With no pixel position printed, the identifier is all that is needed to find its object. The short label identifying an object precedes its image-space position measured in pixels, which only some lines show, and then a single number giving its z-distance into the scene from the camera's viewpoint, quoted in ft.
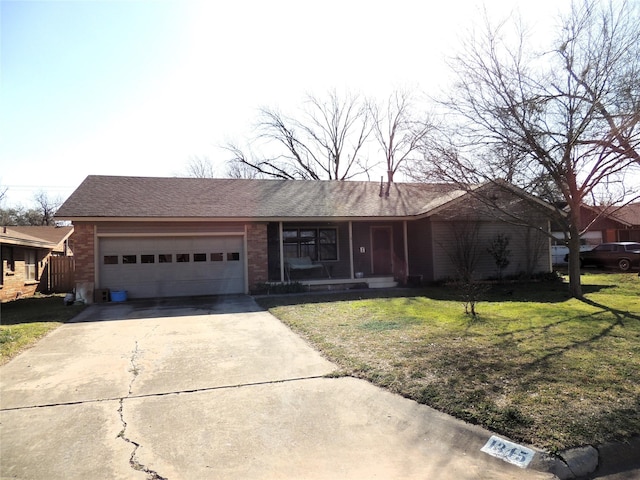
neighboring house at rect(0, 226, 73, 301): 45.78
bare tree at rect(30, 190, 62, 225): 164.35
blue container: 43.47
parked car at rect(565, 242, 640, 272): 67.15
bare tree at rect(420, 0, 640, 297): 30.71
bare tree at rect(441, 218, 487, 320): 52.54
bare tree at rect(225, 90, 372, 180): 117.80
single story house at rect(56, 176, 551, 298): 44.50
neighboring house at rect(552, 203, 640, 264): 77.97
